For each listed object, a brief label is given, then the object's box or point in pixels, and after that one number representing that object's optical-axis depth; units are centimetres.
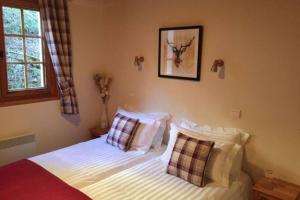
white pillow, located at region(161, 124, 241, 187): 208
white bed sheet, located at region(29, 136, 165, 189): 213
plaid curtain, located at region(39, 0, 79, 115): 284
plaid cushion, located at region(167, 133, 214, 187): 203
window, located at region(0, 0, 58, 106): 266
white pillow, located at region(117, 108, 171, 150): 279
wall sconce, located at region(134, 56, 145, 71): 305
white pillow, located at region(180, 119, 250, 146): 226
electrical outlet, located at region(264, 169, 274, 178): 215
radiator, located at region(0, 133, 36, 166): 264
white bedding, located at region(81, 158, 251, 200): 187
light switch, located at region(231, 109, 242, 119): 231
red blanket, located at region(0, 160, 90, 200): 178
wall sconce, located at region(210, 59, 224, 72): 235
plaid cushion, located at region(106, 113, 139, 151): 268
